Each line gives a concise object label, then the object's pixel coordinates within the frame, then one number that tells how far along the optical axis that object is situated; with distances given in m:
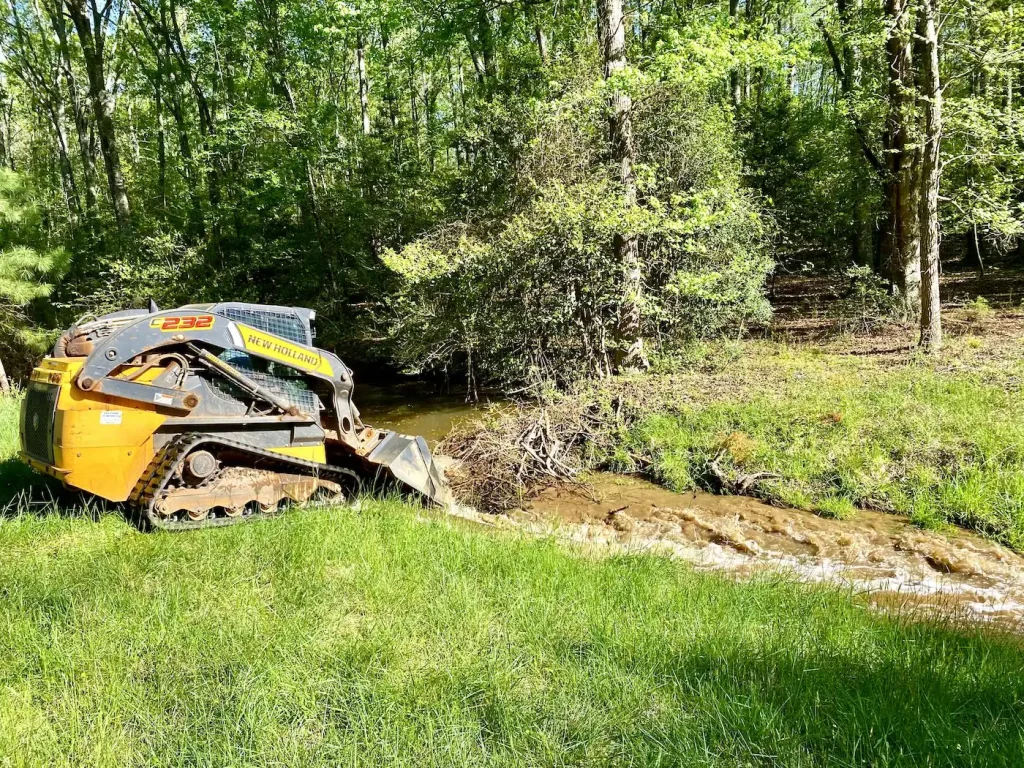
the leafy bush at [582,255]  9.90
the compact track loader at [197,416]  4.98
